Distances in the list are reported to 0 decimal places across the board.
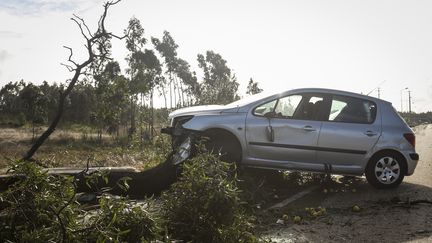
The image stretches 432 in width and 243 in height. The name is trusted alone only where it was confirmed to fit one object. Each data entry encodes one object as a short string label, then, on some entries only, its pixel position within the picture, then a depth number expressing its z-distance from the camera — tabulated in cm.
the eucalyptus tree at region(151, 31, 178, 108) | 6900
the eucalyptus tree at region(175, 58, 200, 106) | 7275
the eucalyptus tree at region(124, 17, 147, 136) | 3600
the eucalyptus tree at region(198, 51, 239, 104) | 1709
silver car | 849
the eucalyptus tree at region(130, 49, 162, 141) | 5334
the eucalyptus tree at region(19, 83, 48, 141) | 4419
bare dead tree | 1266
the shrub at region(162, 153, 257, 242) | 402
